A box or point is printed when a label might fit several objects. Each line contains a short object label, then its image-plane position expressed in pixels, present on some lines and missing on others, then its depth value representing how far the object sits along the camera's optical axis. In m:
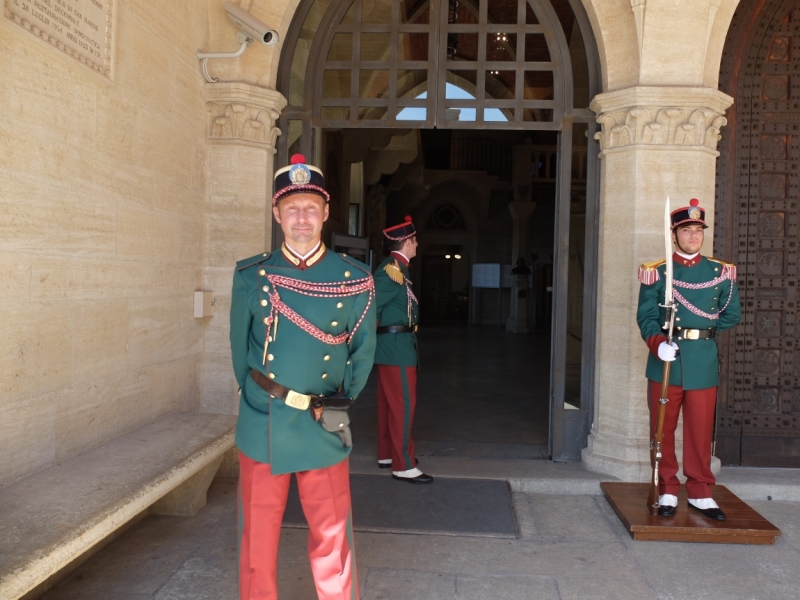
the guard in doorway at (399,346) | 4.86
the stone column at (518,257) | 20.34
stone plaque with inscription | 3.04
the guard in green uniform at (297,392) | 2.62
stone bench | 2.40
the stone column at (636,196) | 4.81
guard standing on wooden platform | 4.06
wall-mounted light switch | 4.91
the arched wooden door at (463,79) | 5.26
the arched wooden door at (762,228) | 5.38
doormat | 4.12
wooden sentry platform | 3.94
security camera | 4.70
